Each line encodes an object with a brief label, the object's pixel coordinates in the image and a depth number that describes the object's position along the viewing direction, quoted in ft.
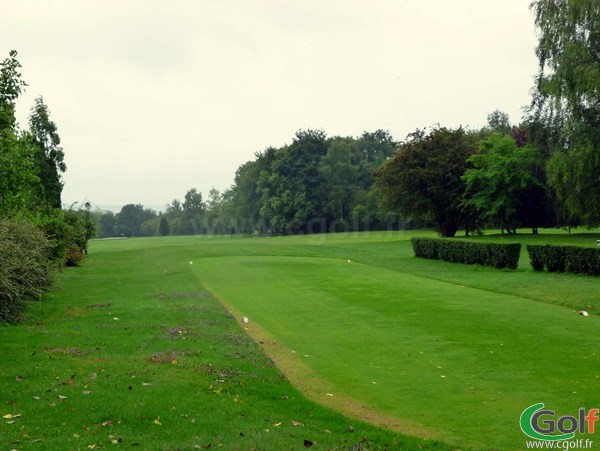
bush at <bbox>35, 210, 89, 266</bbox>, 96.27
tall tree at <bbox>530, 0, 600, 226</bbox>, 129.39
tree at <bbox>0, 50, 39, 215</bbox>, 62.34
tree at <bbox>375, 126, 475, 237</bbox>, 173.68
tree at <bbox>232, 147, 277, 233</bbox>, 375.86
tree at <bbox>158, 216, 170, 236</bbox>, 512.22
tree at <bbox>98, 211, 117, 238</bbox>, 553.35
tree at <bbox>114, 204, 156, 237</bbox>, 558.97
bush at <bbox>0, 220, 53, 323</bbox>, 48.88
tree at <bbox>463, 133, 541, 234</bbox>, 169.67
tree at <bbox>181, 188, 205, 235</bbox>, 517.76
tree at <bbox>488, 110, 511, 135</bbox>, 377.09
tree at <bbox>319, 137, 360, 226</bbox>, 334.24
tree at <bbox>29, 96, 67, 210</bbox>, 138.51
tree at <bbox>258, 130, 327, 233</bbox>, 336.90
